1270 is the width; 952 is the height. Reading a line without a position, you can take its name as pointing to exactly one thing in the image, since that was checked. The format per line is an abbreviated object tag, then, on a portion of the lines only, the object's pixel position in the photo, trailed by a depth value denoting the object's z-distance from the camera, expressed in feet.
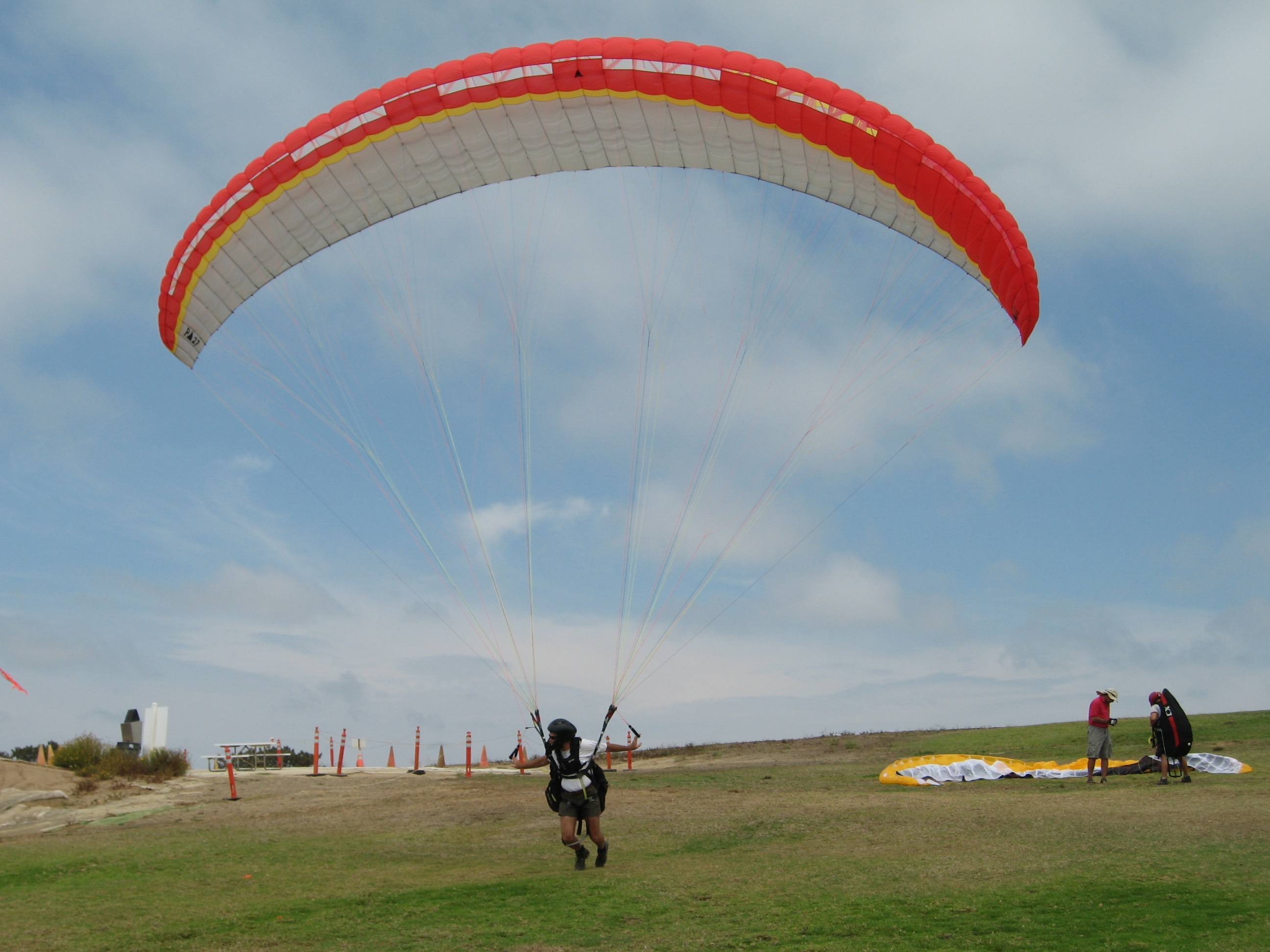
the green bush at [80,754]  62.80
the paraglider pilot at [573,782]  28.81
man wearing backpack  42.22
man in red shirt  45.01
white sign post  71.72
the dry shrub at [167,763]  59.47
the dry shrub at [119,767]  57.11
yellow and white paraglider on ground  46.88
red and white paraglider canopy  38.04
